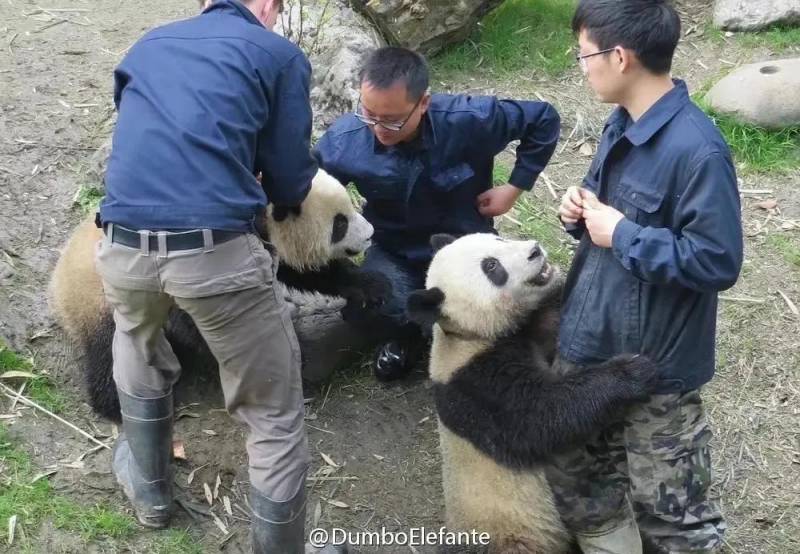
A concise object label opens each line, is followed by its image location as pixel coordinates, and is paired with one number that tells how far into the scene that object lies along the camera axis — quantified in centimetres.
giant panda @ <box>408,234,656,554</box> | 344
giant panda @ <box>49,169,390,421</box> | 459
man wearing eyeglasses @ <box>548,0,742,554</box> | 276
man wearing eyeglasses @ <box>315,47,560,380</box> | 422
